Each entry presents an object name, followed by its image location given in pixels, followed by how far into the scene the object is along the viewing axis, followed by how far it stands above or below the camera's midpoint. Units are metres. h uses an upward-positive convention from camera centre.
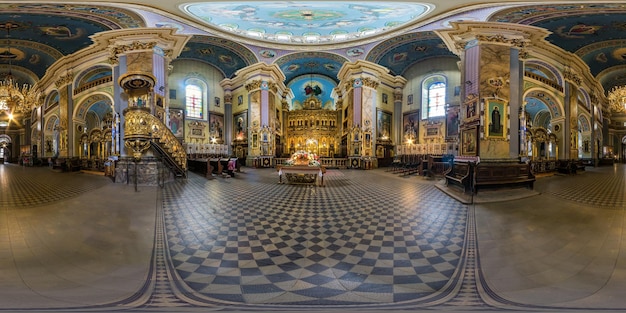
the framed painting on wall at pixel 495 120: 7.50 +1.08
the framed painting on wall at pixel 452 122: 13.66 +1.89
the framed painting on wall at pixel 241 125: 10.71 +1.44
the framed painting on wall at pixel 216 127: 14.44 +1.77
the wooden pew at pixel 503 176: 5.63 -0.53
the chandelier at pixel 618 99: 5.71 +1.42
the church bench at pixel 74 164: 8.84 -0.29
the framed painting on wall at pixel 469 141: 7.67 +0.44
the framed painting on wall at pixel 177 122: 14.20 +2.07
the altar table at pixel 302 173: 6.33 -0.48
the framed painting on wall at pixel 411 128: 14.47 +1.65
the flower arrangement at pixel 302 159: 6.89 -0.10
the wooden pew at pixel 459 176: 5.44 -0.55
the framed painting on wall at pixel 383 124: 10.45 +1.44
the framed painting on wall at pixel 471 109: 7.72 +1.51
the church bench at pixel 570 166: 8.68 -0.45
